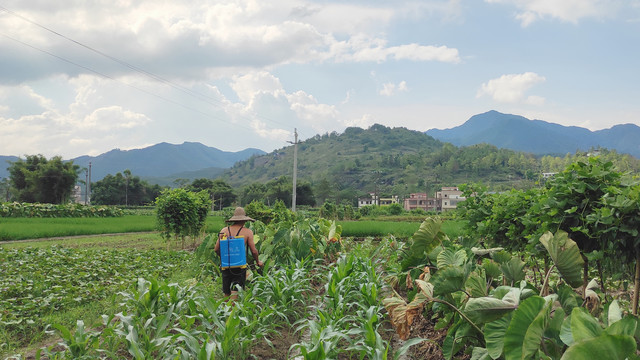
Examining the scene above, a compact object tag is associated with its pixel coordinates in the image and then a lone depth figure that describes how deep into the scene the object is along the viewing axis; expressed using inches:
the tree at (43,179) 1748.3
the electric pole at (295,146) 1240.2
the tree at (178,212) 538.6
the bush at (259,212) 687.1
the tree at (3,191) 3678.4
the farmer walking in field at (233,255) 231.8
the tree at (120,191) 2650.1
